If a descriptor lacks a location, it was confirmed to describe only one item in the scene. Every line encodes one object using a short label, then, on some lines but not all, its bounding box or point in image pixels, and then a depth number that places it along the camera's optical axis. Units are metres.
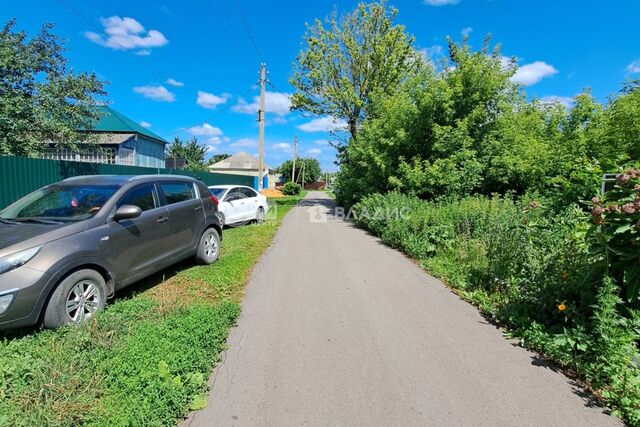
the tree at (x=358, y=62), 21.98
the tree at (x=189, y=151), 56.41
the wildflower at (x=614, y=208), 3.02
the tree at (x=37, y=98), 8.02
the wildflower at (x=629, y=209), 2.81
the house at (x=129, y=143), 21.50
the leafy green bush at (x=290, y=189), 45.12
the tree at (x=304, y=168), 73.50
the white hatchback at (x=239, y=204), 11.28
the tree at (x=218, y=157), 89.75
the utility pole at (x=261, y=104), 22.33
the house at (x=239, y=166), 63.22
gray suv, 3.34
